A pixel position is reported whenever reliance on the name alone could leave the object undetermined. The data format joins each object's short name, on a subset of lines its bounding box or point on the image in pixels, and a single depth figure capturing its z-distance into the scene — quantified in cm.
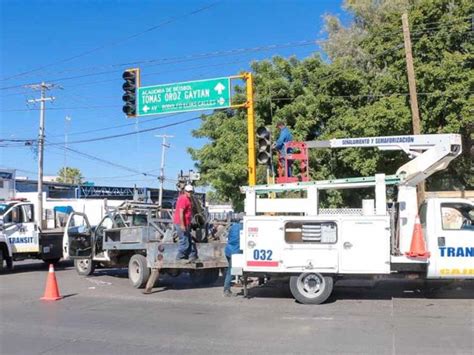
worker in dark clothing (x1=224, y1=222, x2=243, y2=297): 1249
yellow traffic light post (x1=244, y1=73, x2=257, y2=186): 1603
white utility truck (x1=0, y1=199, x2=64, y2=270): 1891
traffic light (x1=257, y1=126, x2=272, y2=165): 1503
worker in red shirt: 1318
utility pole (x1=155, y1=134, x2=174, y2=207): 6752
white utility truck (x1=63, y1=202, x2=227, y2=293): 1339
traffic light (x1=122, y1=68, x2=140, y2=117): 1914
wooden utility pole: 1905
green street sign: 1714
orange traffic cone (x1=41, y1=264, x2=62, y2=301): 1245
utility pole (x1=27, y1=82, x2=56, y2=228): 4512
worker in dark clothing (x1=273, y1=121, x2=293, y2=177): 1583
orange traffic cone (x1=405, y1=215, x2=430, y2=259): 1097
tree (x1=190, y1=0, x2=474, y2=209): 2091
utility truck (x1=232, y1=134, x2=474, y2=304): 1118
